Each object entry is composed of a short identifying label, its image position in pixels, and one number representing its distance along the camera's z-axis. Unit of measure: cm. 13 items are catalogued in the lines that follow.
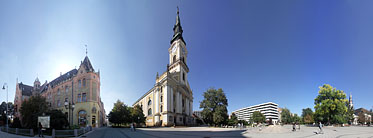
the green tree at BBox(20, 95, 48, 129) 3126
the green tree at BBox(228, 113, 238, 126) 4820
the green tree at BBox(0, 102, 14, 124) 4984
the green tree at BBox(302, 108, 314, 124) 6787
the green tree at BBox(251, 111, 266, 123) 7850
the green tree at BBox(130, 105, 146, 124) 3908
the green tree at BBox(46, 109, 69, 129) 2077
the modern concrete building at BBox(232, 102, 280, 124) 12588
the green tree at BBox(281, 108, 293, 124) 9964
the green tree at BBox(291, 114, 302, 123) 9844
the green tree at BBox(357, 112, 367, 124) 6964
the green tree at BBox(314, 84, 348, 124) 4022
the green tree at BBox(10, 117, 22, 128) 2944
